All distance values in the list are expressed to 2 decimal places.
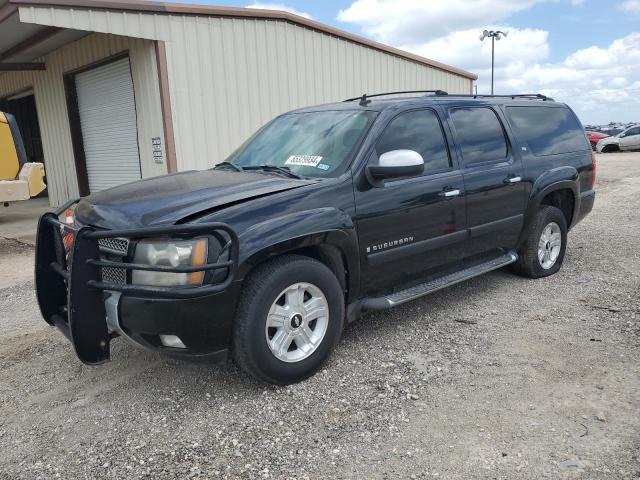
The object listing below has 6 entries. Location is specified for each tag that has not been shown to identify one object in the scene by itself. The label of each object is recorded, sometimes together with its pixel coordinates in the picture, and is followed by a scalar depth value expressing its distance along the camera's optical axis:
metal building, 8.97
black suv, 2.98
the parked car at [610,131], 33.85
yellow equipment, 9.56
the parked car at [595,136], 29.27
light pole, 29.76
